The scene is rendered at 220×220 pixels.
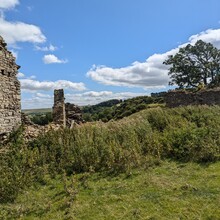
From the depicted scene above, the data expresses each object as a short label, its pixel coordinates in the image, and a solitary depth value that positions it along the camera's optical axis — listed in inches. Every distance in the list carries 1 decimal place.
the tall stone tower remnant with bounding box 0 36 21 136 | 283.7
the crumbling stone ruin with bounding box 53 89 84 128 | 411.4
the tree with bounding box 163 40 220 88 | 1301.3
